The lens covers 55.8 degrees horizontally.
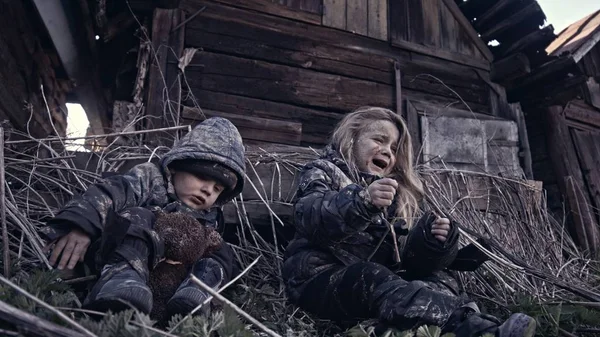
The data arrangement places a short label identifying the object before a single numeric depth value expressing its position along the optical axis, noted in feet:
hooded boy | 6.48
